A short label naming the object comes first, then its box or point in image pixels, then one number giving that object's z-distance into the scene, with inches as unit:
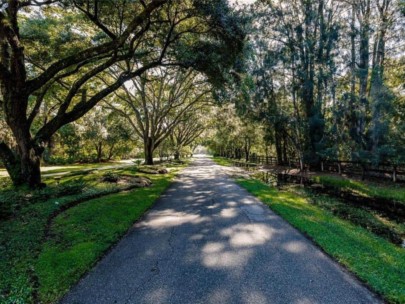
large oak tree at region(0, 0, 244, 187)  338.3
